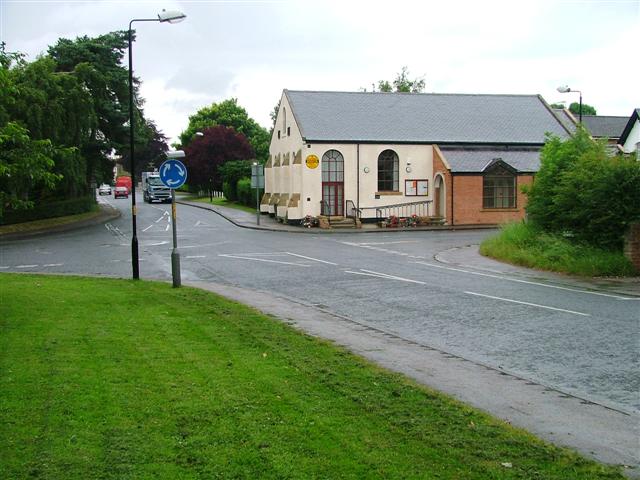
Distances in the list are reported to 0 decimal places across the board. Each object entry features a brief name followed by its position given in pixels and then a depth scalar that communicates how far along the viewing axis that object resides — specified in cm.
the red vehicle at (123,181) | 11994
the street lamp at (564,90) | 3441
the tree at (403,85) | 9144
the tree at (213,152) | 7788
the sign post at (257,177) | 4485
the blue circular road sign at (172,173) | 1727
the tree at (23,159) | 1172
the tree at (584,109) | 11881
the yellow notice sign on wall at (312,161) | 4400
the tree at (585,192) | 2047
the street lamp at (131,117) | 1689
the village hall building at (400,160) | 4403
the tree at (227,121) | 10938
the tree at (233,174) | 6738
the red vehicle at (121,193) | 9331
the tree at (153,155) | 10139
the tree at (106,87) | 5312
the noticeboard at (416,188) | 4562
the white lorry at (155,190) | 7631
